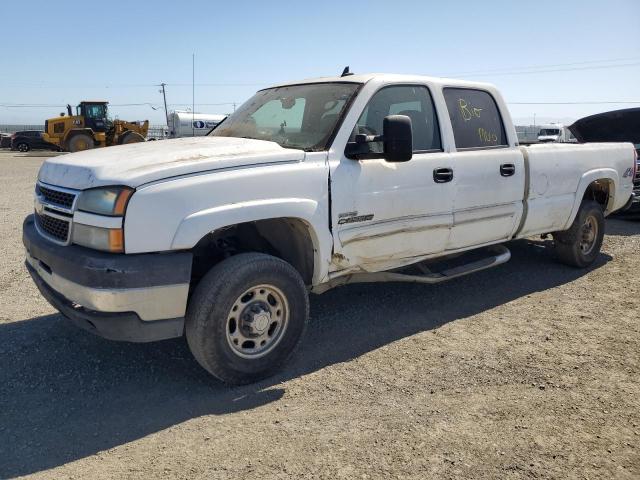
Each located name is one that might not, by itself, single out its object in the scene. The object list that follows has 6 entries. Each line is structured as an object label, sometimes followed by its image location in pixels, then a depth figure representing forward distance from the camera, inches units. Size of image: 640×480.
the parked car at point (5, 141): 1542.8
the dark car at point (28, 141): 1389.0
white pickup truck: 114.7
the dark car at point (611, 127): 348.2
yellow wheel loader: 1133.1
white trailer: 1557.6
